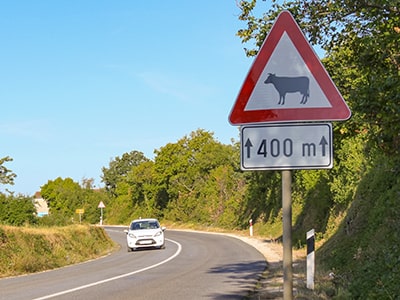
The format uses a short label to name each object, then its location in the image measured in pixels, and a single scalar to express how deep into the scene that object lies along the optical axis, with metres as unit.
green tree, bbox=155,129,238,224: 59.41
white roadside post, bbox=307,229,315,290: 10.47
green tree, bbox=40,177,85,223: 91.94
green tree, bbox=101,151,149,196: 103.56
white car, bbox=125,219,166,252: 27.20
